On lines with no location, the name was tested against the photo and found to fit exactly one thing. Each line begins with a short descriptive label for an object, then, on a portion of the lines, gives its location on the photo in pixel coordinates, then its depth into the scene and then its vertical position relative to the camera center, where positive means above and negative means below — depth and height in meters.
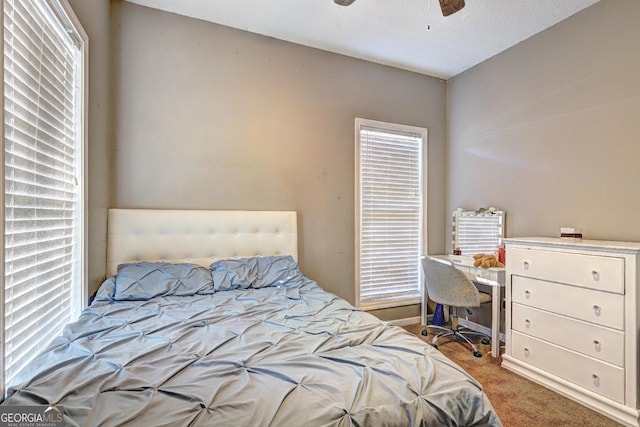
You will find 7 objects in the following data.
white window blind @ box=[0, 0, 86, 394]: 1.25 +0.16
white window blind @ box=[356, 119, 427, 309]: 3.46 -0.01
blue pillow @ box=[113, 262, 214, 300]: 2.14 -0.49
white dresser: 1.93 -0.73
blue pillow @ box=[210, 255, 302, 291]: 2.46 -0.49
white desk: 2.80 -0.69
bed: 0.97 -0.59
